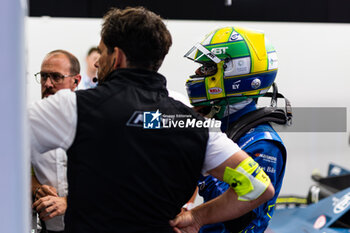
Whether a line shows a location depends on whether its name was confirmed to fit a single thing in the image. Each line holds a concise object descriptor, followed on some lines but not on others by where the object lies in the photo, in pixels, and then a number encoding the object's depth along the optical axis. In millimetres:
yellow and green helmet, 5759
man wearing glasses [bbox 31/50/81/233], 5474
